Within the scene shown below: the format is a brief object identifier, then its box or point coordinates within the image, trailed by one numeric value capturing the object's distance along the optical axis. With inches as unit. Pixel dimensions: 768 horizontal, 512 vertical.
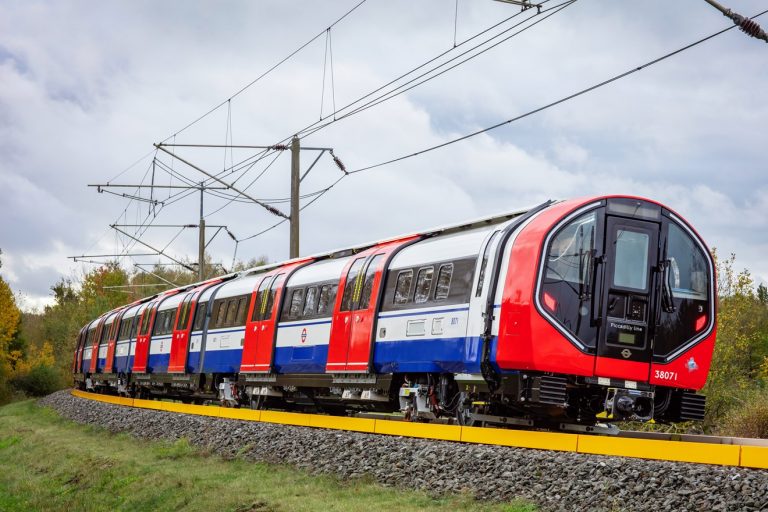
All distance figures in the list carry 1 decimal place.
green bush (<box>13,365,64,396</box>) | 2571.4
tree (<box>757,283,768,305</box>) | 2255.2
